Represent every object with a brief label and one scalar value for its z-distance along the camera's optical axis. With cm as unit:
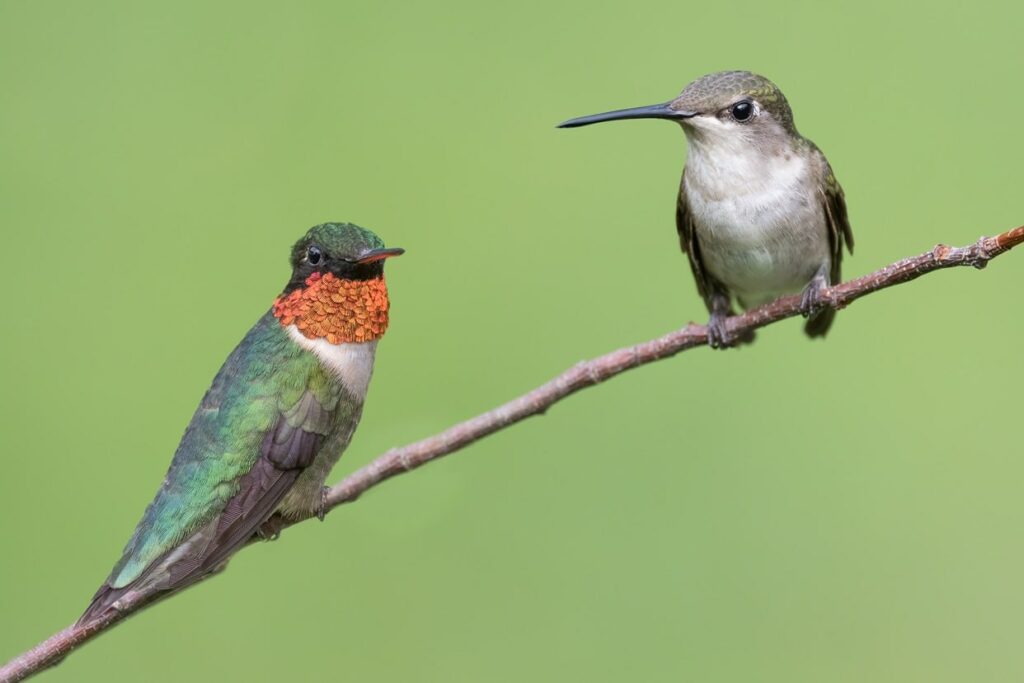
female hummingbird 530
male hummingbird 423
